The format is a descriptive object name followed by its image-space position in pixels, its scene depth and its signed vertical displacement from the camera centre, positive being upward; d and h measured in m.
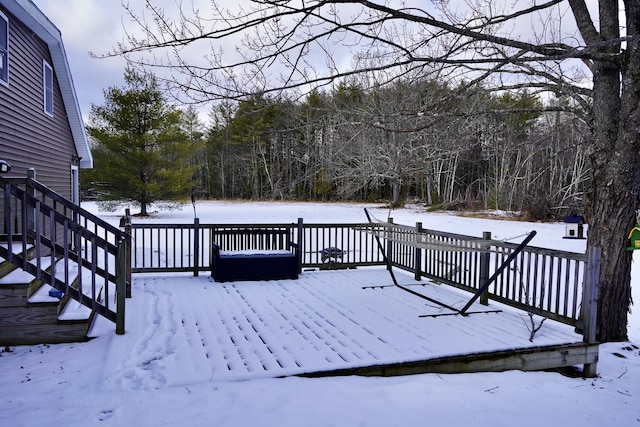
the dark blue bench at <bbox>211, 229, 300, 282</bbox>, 6.88 -1.15
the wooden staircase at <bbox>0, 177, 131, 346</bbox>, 4.04 -1.05
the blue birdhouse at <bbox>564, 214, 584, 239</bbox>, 13.48 -1.10
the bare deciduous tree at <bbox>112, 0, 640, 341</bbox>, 3.89 +1.27
